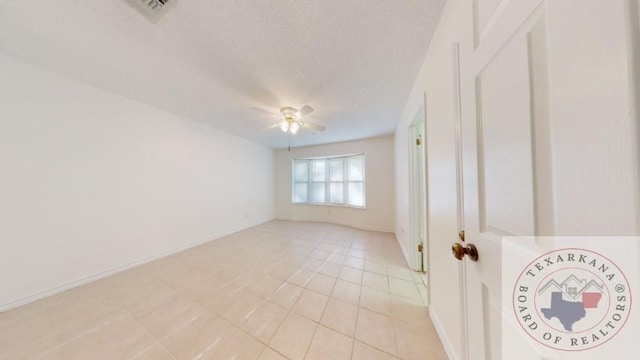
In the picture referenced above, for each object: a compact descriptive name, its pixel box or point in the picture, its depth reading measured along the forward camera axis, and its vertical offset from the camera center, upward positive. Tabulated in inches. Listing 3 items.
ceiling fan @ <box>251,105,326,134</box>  96.2 +36.9
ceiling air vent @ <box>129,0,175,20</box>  45.3 +45.9
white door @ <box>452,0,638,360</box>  12.5 +4.8
